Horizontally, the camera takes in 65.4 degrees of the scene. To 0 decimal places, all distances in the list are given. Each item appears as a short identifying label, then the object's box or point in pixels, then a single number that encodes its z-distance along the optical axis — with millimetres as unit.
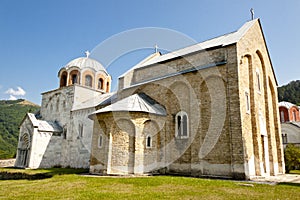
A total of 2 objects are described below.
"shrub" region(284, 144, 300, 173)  20750
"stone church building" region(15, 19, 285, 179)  12773
